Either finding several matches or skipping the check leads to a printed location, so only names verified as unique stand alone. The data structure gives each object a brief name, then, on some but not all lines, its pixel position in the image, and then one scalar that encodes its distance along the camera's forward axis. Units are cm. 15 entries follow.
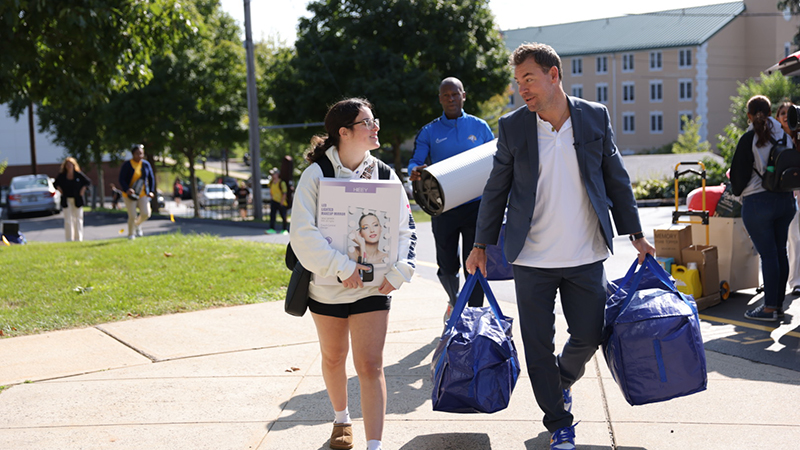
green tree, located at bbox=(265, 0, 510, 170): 2720
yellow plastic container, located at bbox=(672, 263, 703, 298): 678
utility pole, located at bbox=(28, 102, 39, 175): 3809
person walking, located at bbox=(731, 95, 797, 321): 610
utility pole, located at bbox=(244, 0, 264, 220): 2238
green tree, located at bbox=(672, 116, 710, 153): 4078
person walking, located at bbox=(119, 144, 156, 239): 1395
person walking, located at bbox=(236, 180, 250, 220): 3306
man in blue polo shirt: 539
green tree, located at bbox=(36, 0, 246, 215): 2850
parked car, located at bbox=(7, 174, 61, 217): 3155
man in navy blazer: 349
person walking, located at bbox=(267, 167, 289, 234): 1772
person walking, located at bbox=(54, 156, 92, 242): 1433
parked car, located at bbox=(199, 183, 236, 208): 4391
